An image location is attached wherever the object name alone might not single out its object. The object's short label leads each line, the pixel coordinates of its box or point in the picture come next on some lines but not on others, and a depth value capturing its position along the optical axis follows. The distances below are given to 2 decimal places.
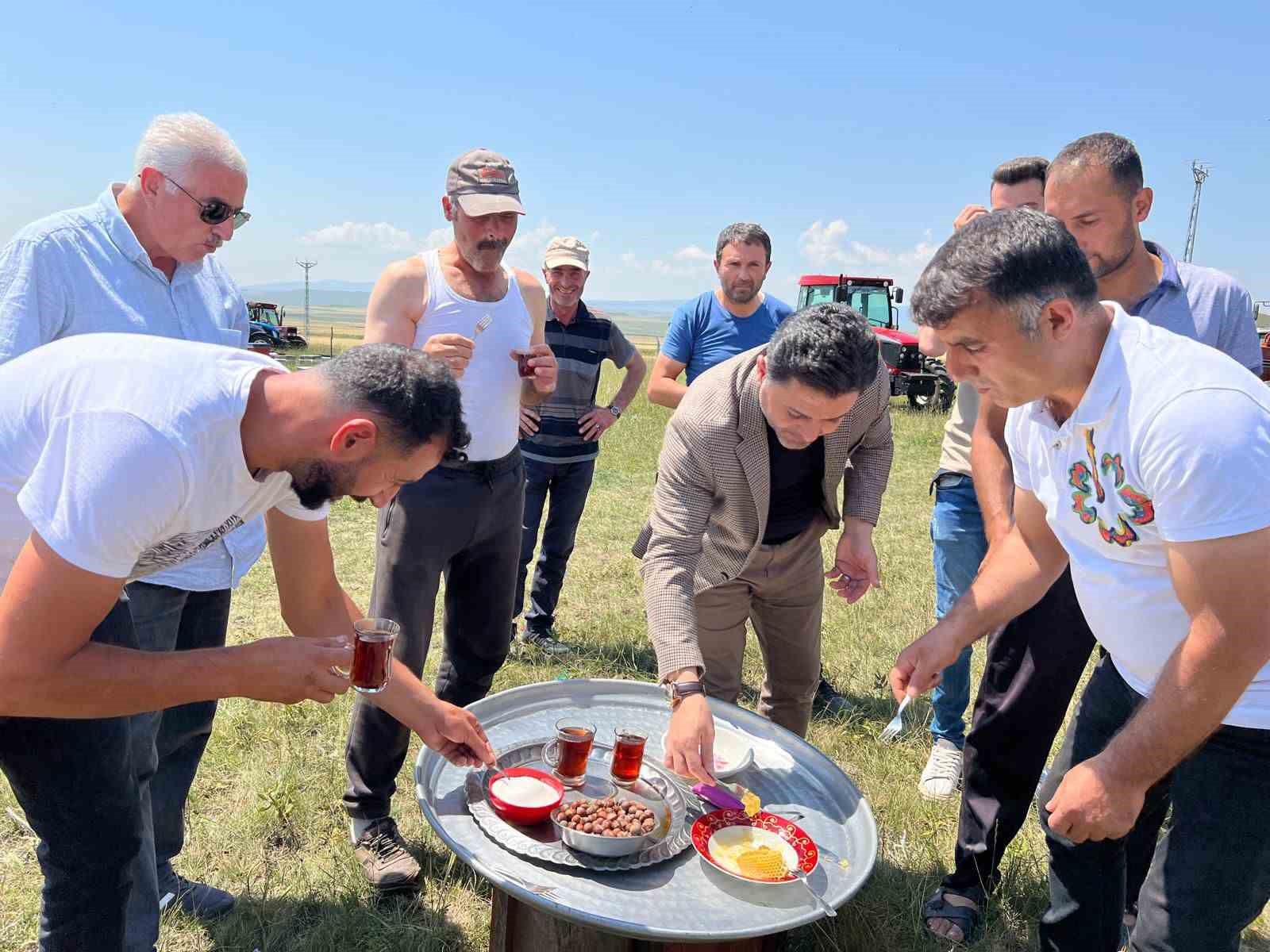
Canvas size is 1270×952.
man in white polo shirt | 1.57
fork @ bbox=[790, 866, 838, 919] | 1.86
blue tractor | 31.11
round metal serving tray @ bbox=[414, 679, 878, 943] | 1.80
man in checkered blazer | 2.43
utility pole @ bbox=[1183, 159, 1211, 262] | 43.78
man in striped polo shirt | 5.12
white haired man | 2.25
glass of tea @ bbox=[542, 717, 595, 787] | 2.24
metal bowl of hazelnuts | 1.95
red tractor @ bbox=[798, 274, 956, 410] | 16.50
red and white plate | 2.00
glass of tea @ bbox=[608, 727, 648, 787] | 2.22
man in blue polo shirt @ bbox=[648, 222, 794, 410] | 4.89
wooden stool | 1.99
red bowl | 2.05
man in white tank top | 2.91
